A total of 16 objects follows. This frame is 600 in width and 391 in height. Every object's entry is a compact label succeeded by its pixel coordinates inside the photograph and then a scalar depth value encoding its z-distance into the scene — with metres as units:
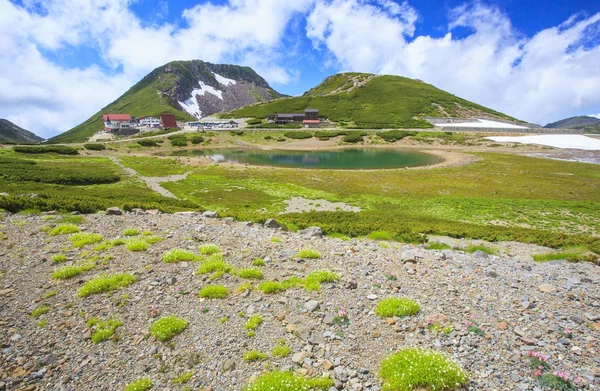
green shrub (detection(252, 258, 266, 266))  13.85
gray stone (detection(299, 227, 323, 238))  20.89
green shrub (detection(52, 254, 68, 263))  13.19
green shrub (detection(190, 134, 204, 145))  142.12
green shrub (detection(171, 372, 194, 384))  7.96
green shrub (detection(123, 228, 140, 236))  17.05
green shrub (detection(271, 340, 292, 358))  8.62
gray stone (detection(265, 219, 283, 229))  22.17
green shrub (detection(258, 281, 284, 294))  11.66
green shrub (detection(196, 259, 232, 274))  12.91
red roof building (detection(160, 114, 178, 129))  194.00
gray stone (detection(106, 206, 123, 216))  21.36
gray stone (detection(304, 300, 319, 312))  10.58
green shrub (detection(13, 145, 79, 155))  88.88
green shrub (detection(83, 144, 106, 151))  108.93
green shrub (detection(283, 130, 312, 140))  147.35
